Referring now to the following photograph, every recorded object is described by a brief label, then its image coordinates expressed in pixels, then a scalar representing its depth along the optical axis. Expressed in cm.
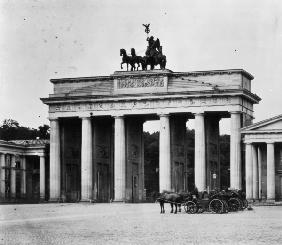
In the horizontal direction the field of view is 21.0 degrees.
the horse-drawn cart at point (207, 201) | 5459
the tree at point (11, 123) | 15321
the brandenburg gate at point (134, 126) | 8881
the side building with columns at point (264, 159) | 8150
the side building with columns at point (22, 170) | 9981
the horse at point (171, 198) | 5647
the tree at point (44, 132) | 12319
